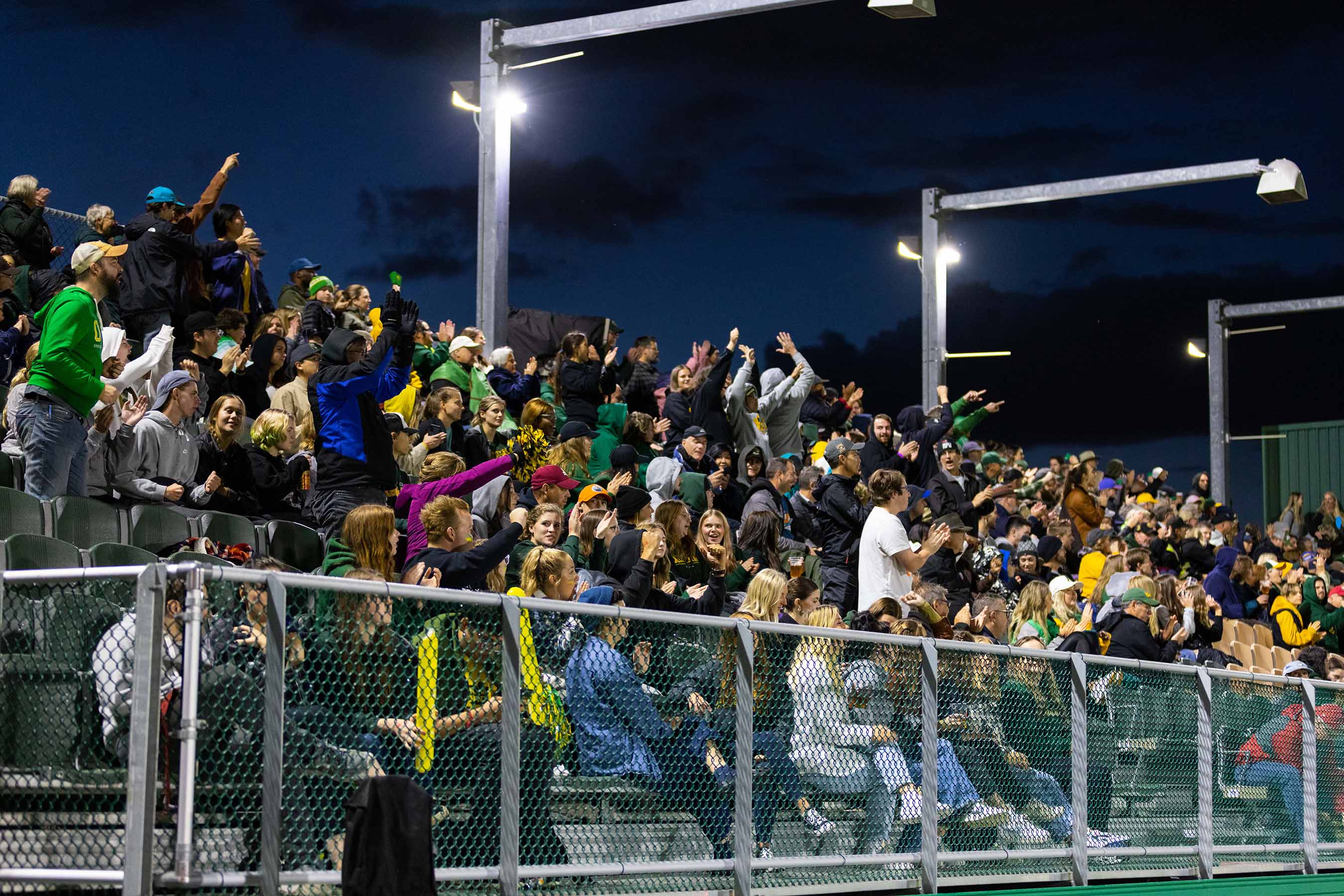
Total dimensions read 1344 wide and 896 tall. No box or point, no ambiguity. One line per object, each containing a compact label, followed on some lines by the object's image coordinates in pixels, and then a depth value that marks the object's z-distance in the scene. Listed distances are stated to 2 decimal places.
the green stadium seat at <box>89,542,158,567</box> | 15.33
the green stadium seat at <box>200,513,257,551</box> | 19.45
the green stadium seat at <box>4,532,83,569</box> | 14.56
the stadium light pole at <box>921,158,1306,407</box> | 36.81
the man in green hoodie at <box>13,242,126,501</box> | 17.92
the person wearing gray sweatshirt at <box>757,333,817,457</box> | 33.50
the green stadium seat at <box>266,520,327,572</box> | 19.91
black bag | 9.09
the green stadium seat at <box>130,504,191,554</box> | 18.59
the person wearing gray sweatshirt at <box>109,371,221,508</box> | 19.59
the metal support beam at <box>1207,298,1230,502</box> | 54.19
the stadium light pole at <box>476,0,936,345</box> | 30.64
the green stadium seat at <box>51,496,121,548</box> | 17.67
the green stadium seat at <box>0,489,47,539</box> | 16.92
